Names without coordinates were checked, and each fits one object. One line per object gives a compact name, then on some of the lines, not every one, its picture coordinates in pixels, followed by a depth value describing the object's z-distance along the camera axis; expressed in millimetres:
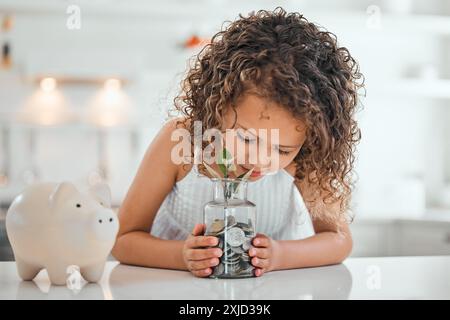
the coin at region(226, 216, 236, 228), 924
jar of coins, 923
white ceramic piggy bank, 842
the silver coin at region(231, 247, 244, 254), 925
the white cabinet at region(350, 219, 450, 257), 3078
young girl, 976
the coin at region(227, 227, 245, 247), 921
